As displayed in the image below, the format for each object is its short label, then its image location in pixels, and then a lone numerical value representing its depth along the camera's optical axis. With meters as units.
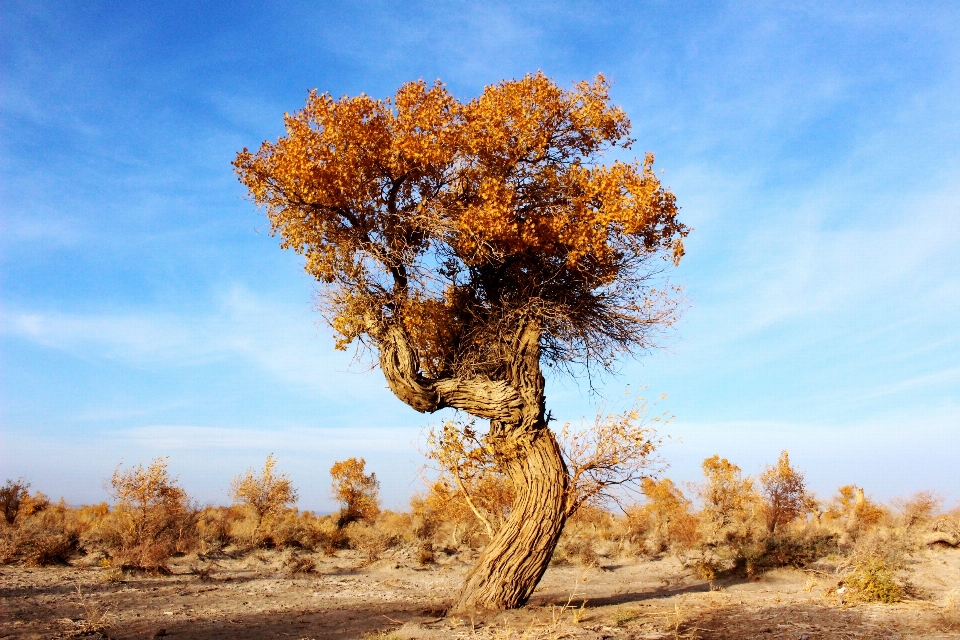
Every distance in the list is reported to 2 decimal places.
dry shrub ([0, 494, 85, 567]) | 16.27
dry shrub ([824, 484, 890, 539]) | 24.51
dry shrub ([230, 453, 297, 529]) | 25.38
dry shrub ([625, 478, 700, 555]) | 21.62
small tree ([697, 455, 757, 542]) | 24.31
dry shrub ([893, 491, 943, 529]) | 23.78
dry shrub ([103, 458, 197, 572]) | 18.17
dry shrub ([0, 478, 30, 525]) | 23.98
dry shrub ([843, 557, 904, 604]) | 9.81
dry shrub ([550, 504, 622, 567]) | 20.11
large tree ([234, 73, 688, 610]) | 9.81
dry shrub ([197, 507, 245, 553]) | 20.67
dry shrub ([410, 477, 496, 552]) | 22.02
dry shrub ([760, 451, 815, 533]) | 23.36
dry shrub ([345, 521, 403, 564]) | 19.73
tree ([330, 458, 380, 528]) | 28.58
